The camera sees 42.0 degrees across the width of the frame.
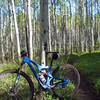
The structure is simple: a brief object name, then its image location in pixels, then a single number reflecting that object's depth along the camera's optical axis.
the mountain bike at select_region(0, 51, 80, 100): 2.77
